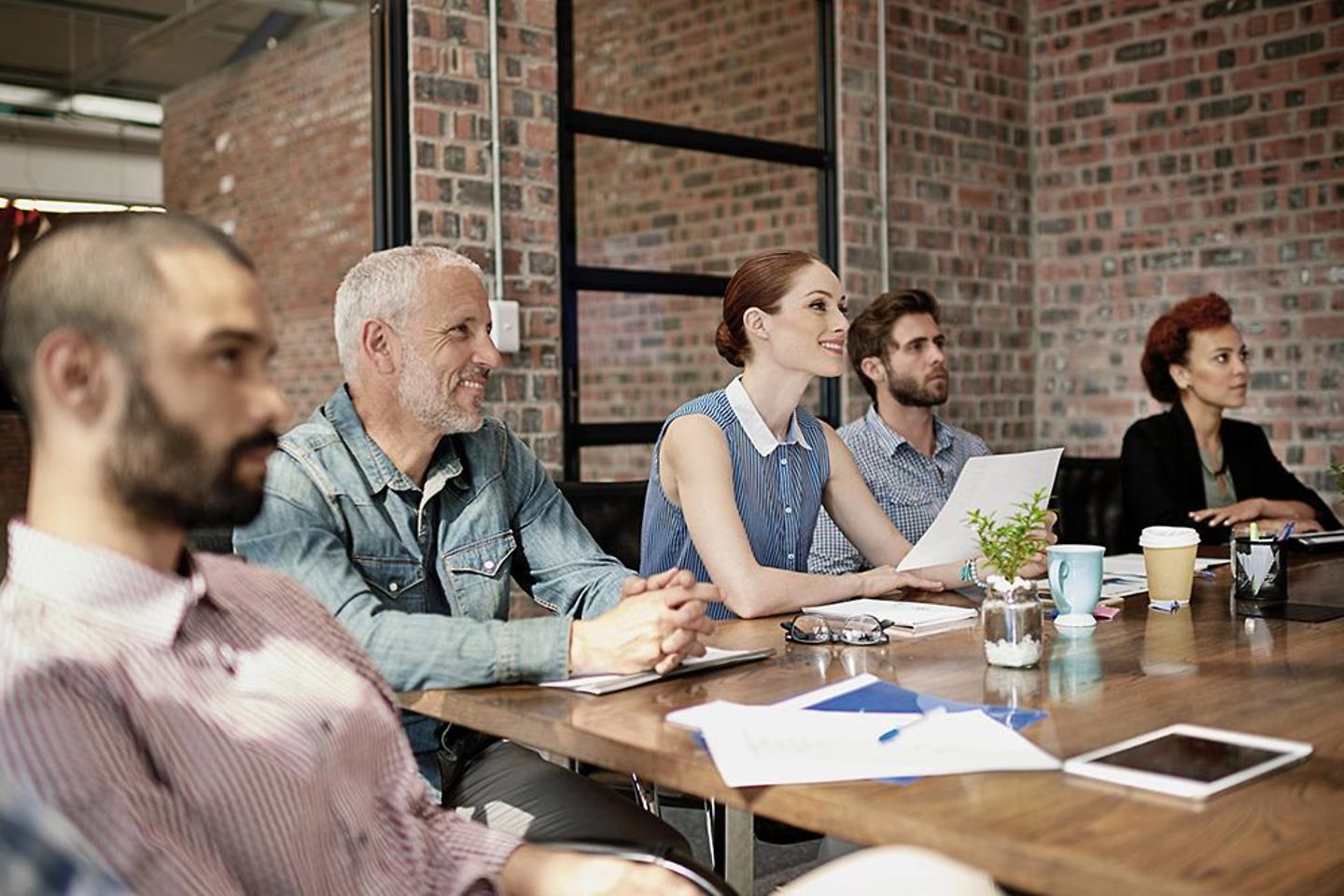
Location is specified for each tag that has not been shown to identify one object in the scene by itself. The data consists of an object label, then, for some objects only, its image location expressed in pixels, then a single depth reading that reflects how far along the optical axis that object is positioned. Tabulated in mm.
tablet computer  1249
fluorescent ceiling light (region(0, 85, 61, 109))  3434
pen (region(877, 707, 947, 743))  1433
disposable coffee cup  2307
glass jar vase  1782
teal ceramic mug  2107
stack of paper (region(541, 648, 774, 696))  1712
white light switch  4148
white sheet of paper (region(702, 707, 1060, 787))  1315
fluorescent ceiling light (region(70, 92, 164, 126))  3521
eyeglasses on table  1979
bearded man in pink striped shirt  1041
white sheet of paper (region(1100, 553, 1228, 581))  2725
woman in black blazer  3811
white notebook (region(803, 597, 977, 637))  2096
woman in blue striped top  2492
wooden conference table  1085
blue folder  1520
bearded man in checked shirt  3703
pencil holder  2275
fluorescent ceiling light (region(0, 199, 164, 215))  3402
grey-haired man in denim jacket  1764
